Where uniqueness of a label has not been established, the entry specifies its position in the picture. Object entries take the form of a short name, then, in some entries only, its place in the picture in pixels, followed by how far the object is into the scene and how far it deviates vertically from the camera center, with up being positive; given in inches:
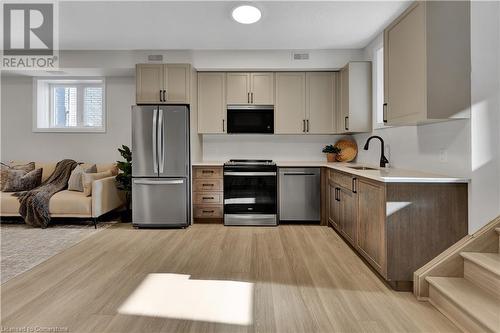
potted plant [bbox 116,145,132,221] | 187.2 -8.1
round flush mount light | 129.5 +64.1
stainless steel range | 182.2 -17.3
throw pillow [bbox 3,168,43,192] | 189.0 -9.9
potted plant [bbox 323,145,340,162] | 197.0 +7.9
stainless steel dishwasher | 182.7 -17.3
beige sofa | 174.6 -21.8
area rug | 119.1 -36.9
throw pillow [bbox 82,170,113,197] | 175.3 -9.8
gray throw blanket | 172.9 -22.4
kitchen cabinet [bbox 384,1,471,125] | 94.4 +31.9
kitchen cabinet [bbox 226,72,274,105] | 193.8 +47.5
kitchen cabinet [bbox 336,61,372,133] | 173.3 +38.0
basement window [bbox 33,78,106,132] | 215.6 +41.6
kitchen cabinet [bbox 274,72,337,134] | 194.2 +39.4
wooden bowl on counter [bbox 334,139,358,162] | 196.9 +9.1
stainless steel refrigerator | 174.2 -0.3
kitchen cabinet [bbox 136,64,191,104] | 182.2 +47.6
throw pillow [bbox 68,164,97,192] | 187.6 -8.2
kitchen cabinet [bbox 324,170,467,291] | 95.3 -18.3
